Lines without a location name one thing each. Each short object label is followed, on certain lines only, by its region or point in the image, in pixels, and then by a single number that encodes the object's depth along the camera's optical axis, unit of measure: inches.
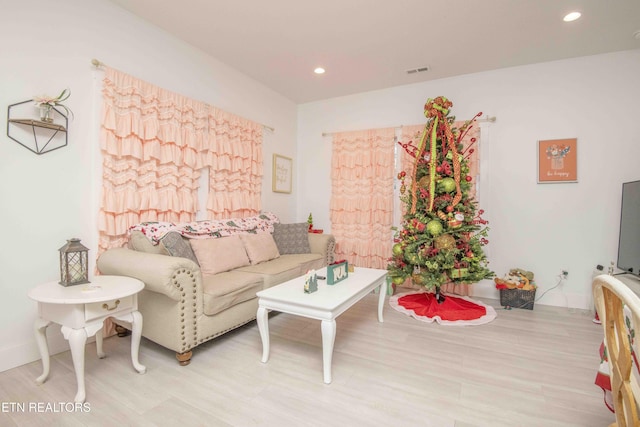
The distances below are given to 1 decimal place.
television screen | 100.2
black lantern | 72.2
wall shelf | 76.4
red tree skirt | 112.8
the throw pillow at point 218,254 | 104.5
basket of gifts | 126.0
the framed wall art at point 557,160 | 127.4
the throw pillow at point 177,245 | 94.6
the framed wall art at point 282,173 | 169.5
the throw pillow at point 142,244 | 94.3
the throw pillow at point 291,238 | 149.3
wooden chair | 29.6
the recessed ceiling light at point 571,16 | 96.0
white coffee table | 72.2
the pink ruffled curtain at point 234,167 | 129.6
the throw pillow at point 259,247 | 124.2
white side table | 63.7
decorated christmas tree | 116.8
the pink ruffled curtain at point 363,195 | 161.3
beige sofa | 77.4
